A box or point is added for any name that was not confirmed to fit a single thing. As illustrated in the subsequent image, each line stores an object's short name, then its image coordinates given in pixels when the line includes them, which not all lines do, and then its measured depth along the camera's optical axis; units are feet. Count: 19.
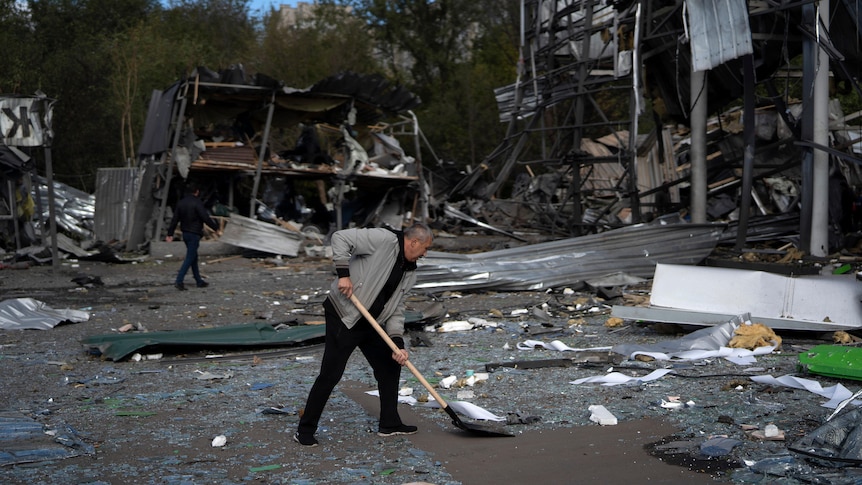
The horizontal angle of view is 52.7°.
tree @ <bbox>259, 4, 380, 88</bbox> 117.70
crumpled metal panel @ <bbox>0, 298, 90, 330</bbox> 31.91
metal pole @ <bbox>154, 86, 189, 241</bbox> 65.98
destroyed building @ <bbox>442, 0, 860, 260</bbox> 39.29
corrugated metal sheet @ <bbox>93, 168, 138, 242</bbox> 77.51
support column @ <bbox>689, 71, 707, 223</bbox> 46.65
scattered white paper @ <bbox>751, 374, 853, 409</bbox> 18.70
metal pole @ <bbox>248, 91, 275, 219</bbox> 68.24
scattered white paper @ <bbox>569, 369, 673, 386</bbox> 21.71
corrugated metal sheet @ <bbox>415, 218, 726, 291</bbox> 40.24
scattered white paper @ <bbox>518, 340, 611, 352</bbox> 26.86
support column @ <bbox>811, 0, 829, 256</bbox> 39.04
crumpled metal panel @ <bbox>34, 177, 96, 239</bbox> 79.61
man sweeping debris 16.88
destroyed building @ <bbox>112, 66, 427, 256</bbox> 67.87
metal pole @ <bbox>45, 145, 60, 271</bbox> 55.21
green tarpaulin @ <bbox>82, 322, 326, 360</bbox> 26.23
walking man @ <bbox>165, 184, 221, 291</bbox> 43.47
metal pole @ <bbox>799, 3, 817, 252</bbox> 38.40
